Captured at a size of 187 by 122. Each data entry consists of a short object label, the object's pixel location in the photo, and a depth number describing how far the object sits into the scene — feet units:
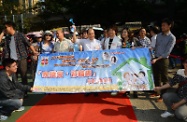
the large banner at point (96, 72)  11.61
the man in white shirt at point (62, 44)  13.31
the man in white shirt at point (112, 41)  12.78
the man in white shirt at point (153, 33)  15.39
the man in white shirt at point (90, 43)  12.82
